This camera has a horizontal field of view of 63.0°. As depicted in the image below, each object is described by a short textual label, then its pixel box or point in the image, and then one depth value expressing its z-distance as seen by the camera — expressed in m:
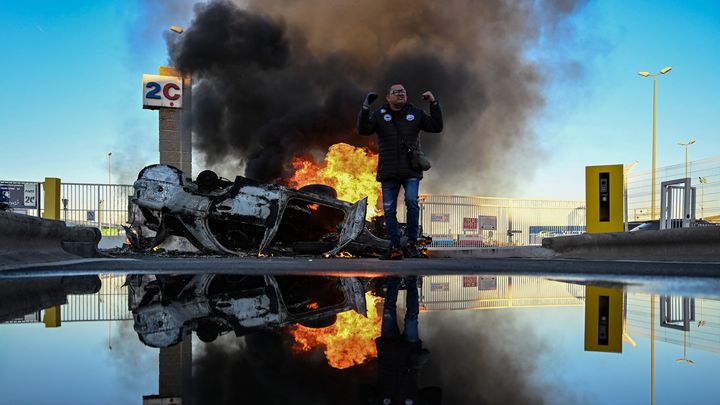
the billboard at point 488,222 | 26.50
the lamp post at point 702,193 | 20.70
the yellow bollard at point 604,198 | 10.74
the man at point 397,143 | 8.37
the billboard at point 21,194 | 20.73
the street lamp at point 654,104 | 27.45
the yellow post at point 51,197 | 20.39
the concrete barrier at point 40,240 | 5.78
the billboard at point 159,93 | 28.12
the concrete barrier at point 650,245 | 7.36
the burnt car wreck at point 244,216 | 9.32
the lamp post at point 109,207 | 21.86
